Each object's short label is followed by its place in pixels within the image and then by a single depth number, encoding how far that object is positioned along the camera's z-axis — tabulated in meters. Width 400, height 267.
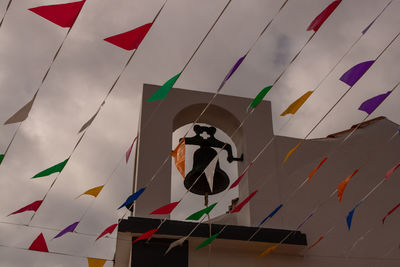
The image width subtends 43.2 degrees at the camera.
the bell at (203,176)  5.11
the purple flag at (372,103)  3.77
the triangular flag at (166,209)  4.22
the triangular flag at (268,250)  4.52
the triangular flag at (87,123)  3.31
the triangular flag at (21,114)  3.06
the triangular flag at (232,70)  3.22
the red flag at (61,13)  2.57
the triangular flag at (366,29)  3.11
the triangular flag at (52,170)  3.66
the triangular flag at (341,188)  4.24
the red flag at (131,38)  2.76
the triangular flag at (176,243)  4.31
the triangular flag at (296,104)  3.64
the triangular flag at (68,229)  4.27
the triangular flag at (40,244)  4.29
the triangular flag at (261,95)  3.60
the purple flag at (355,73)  3.48
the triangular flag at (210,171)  4.14
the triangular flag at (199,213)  4.21
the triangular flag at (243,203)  4.54
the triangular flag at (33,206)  3.93
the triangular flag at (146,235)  4.19
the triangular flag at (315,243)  4.76
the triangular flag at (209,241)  4.31
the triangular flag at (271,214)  4.57
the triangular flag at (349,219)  4.53
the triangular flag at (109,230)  4.34
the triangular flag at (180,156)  4.21
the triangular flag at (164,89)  3.09
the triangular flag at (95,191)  4.04
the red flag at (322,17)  3.01
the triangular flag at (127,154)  4.02
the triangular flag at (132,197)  4.05
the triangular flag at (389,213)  4.87
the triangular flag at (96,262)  4.52
